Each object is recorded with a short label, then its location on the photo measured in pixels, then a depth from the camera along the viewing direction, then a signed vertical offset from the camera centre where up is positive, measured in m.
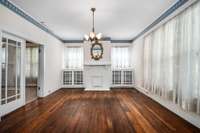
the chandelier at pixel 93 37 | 3.06 +0.86
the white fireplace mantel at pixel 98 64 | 5.80 +0.06
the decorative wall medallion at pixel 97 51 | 5.64 +0.74
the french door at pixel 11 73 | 2.65 -0.23
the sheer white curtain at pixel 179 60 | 2.17 +0.13
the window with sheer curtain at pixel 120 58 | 6.35 +0.41
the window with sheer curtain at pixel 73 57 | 6.39 +0.47
